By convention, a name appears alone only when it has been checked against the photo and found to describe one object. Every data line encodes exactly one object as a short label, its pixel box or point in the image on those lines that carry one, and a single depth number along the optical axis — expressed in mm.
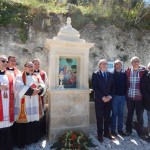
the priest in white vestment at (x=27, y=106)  3085
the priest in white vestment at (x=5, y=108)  2871
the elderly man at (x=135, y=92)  3575
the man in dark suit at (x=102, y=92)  3417
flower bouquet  3100
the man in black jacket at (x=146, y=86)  3483
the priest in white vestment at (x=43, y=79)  3573
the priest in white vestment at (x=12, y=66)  3314
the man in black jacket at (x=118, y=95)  3643
